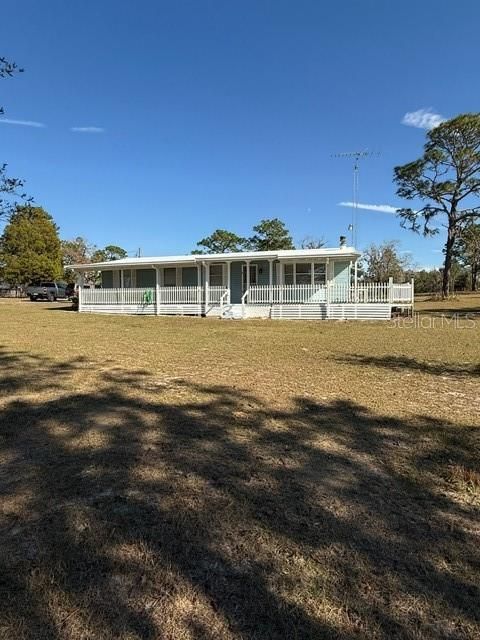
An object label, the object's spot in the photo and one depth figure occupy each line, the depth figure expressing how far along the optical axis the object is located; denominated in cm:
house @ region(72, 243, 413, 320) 2027
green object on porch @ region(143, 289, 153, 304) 2358
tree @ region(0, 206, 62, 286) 4569
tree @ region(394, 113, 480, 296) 3459
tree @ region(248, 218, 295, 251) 5153
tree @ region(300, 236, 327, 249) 5942
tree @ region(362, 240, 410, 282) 5912
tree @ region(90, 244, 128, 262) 6475
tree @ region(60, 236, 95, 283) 6066
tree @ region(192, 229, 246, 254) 5584
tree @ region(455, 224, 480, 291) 3781
